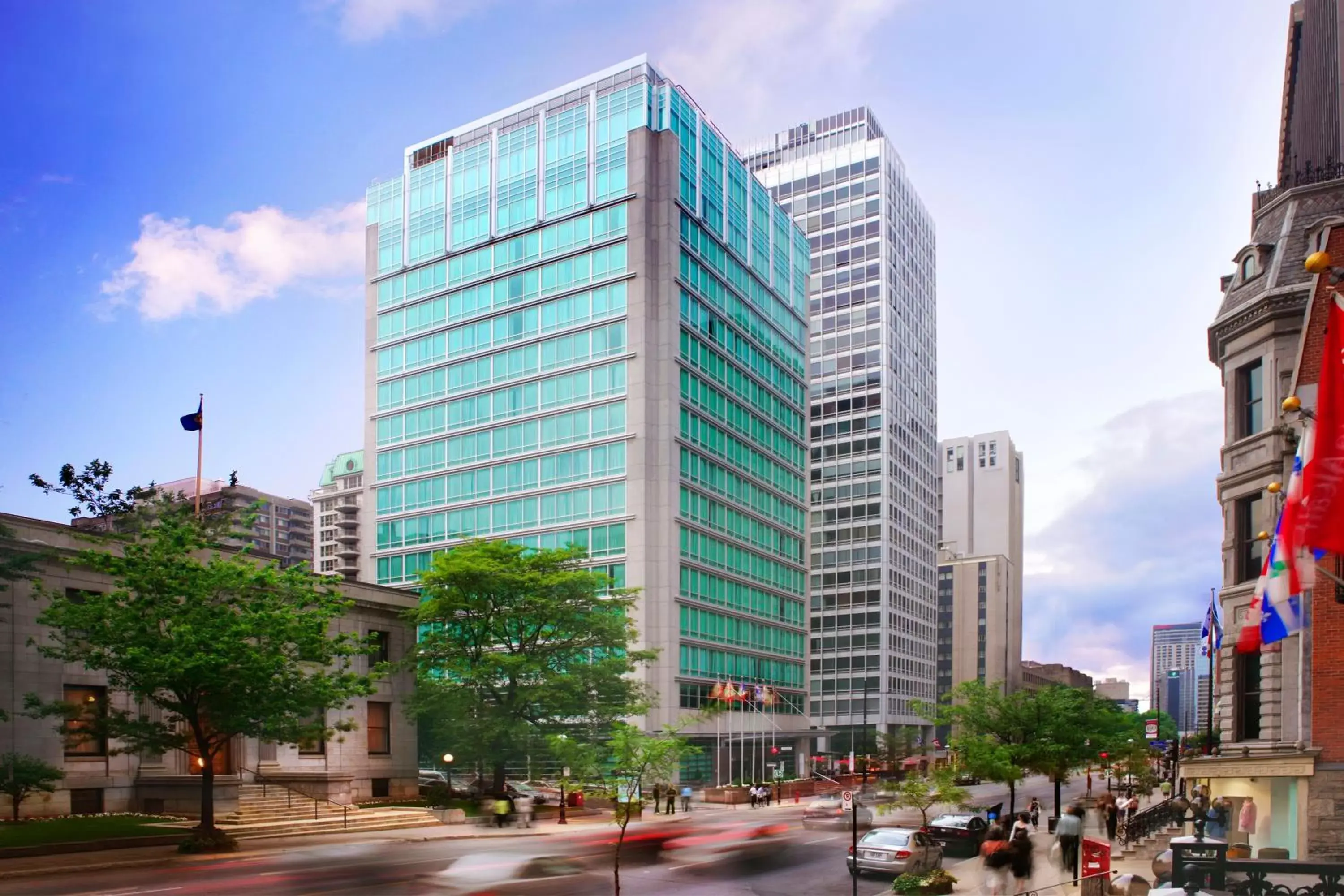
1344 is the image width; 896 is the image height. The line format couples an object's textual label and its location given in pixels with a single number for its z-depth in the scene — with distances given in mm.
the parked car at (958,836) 38688
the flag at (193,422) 47312
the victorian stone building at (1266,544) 23547
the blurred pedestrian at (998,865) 25234
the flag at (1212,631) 38500
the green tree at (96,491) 45719
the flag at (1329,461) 13727
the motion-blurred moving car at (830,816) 49750
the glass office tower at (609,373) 82312
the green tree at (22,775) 36094
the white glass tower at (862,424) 138500
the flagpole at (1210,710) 38312
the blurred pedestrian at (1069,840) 29203
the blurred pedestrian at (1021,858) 25344
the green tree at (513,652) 55594
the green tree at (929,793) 34438
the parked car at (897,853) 30281
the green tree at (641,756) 28156
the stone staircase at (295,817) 41656
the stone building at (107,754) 39562
